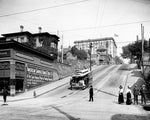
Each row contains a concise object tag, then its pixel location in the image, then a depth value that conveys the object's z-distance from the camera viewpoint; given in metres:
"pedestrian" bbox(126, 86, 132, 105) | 19.78
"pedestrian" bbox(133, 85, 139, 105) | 20.13
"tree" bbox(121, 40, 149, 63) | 59.00
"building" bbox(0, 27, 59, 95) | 30.22
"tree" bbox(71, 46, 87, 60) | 106.54
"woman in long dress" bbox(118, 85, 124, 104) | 20.17
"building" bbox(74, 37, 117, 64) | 146.70
